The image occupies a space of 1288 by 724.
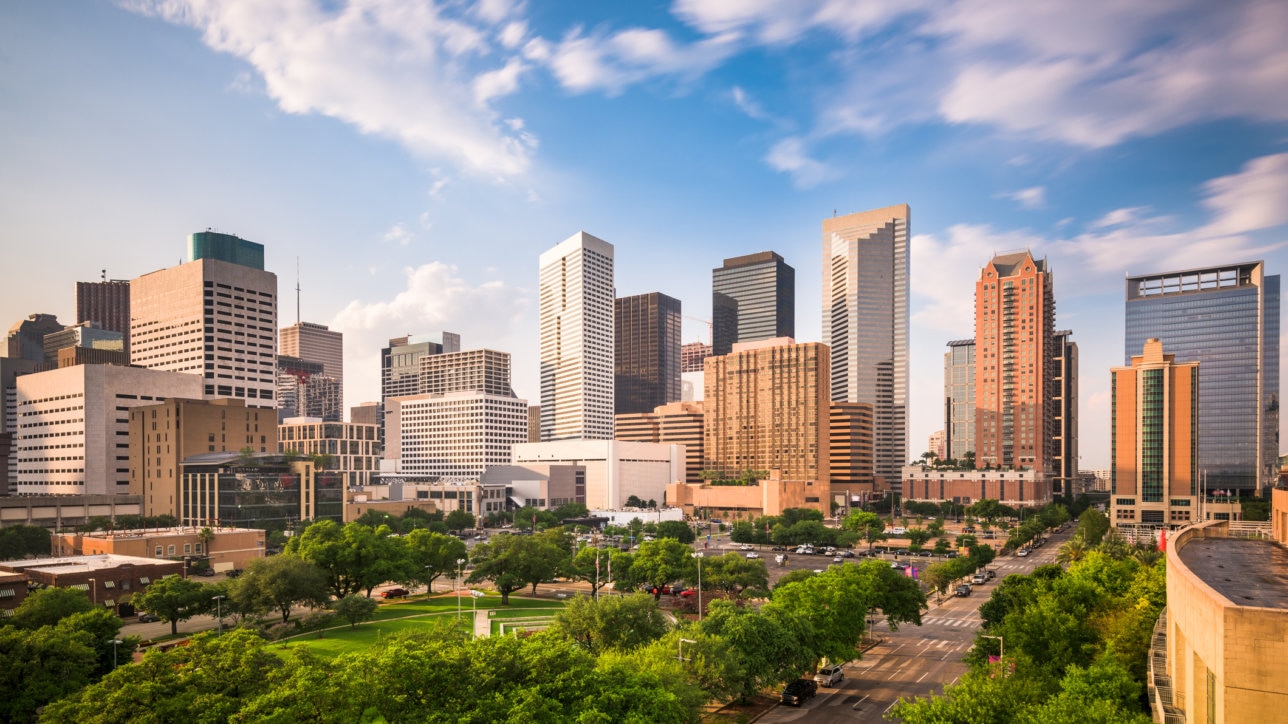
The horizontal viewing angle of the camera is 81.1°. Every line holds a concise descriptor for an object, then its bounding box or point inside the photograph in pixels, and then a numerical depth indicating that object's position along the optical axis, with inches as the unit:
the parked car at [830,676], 2284.7
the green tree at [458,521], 6803.6
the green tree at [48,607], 2255.2
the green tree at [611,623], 2123.5
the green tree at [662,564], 3358.8
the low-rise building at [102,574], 3036.4
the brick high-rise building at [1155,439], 6318.9
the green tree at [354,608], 2768.2
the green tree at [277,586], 2760.8
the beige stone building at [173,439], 6284.5
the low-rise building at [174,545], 3937.0
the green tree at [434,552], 3698.3
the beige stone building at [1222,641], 829.8
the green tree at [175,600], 2792.8
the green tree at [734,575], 3297.2
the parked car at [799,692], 2092.8
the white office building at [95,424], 7327.8
